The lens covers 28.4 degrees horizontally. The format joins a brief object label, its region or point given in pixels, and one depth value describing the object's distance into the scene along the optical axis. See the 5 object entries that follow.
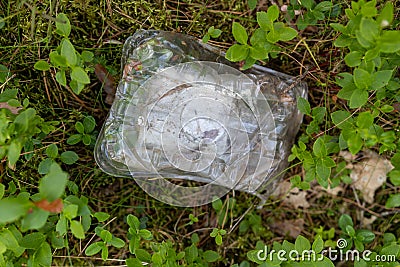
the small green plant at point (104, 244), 0.64
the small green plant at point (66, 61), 0.60
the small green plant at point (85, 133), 0.69
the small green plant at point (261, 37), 0.63
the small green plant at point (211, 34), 0.68
